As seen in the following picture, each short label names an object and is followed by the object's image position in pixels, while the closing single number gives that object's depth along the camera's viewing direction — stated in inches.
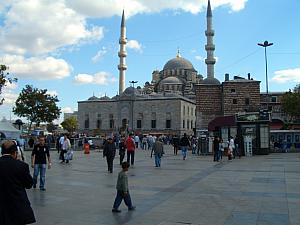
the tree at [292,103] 2043.8
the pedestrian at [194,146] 1231.5
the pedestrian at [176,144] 1169.7
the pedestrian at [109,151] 624.4
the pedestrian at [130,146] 737.0
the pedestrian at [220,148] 911.9
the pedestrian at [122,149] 756.9
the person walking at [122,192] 314.0
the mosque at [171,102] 2480.3
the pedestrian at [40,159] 433.7
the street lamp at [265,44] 1581.7
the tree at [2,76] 1069.8
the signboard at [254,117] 1062.4
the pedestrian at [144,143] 1572.2
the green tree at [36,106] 1883.6
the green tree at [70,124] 4347.0
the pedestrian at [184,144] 914.2
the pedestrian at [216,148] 861.8
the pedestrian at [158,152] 716.7
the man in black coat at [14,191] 176.1
